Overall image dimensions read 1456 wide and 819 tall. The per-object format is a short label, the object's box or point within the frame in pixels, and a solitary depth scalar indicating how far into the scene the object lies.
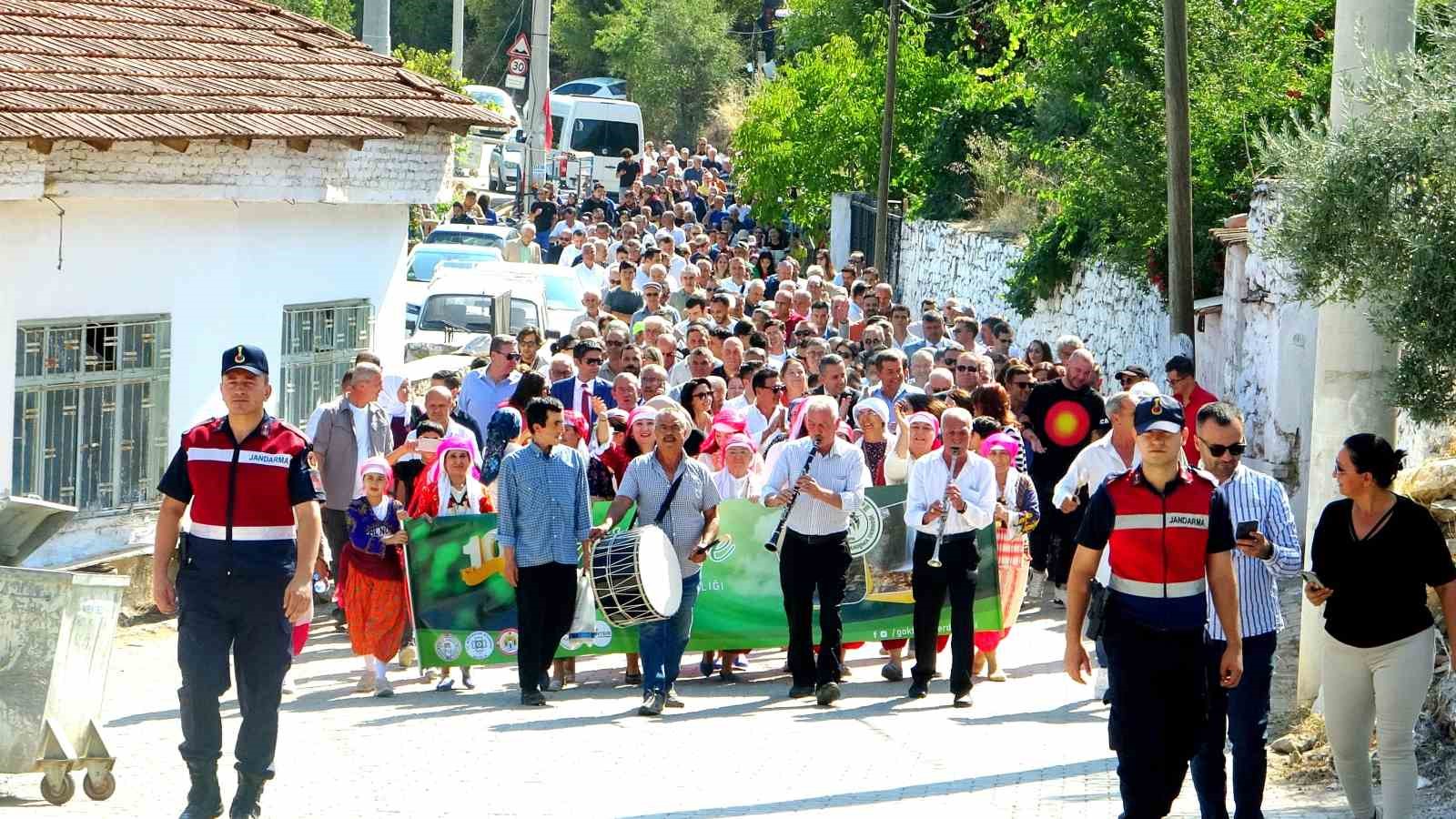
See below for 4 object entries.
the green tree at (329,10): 51.38
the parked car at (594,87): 65.62
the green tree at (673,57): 64.06
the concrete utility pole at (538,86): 48.25
